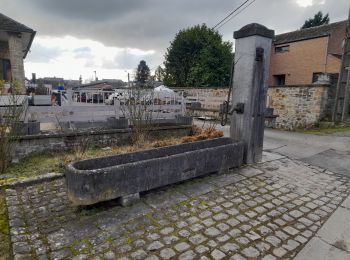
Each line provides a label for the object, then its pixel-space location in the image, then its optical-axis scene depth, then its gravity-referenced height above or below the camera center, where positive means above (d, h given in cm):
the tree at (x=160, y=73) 2774 +216
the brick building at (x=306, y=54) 1973 +344
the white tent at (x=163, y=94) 893 -8
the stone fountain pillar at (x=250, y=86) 492 +15
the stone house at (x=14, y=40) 1209 +246
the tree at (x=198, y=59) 2308 +328
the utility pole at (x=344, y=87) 998 +32
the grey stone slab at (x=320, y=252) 259 -168
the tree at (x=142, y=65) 4694 +509
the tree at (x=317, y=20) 3183 +957
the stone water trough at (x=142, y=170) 307 -114
